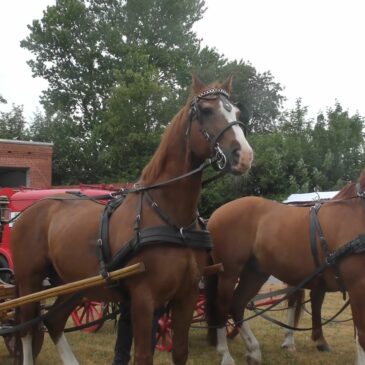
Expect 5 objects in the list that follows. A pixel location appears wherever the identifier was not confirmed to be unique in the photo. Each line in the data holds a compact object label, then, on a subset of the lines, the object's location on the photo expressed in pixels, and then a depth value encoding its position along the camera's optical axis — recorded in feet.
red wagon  25.87
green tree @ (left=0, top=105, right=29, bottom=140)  107.18
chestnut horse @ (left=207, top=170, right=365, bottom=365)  14.67
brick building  67.15
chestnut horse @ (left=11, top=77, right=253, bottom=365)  10.73
